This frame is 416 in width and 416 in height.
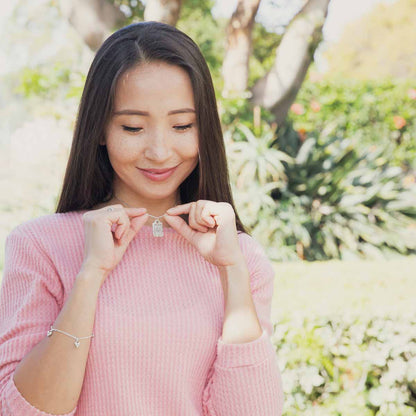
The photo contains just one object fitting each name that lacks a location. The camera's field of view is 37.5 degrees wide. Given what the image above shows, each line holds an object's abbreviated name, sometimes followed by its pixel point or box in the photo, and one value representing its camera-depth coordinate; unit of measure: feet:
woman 5.22
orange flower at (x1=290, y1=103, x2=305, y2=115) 29.96
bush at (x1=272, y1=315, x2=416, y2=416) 11.54
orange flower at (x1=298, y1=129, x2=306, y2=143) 28.15
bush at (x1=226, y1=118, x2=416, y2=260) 24.71
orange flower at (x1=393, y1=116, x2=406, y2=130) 37.34
